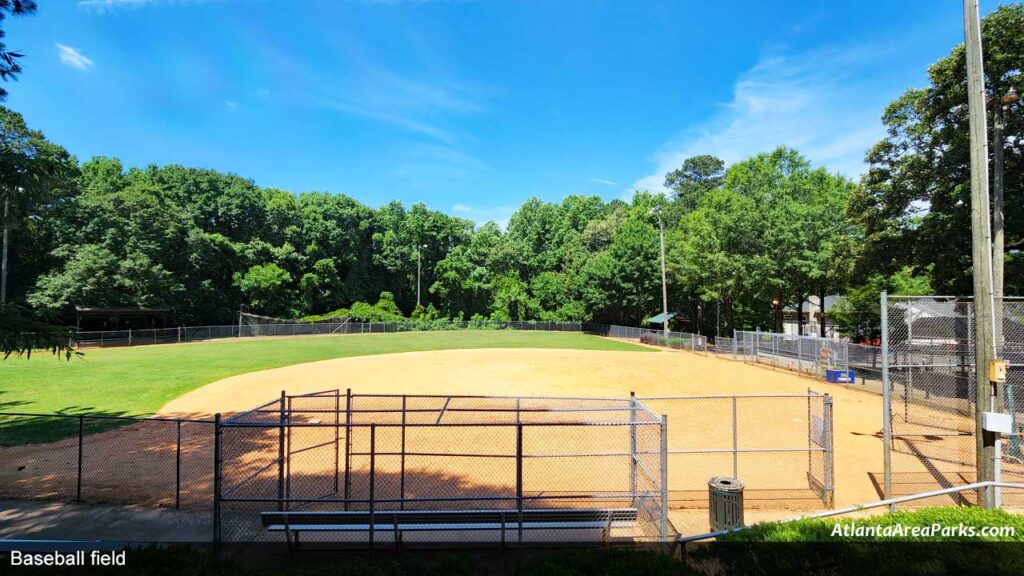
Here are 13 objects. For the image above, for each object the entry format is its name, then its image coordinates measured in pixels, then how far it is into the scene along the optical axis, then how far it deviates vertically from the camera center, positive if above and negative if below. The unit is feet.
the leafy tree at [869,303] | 135.32 -0.28
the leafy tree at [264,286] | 208.23 +5.69
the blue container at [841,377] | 68.95 -10.81
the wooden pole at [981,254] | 27.02 +2.75
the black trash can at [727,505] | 24.75 -10.43
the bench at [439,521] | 22.88 -11.01
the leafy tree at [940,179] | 61.31 +18.27
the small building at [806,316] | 210.22 -7.07
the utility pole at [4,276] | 144.81 +6.43
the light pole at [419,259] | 270.67 +22.90
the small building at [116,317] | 157.69 -6.78
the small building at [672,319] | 187.95 -7.20
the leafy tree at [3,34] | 26.61 +14.52
